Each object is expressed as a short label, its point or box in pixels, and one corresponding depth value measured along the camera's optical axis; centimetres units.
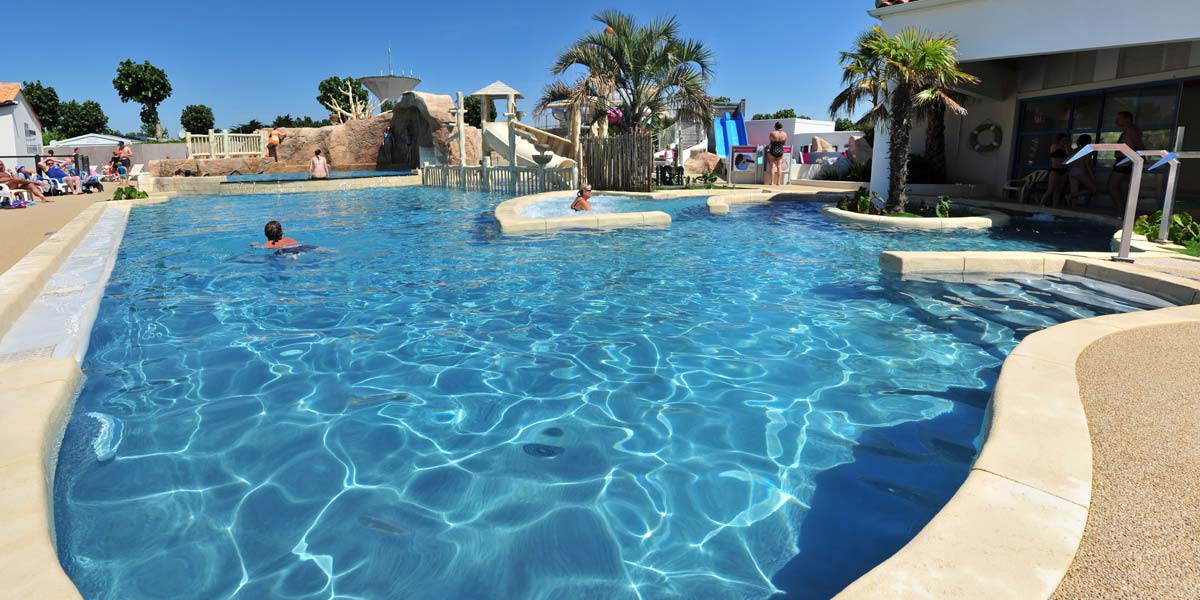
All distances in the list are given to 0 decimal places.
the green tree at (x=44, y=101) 5603
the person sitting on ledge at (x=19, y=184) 1405
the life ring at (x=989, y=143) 1594
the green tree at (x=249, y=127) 4838
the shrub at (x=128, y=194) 1621
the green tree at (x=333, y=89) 6328
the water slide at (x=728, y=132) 2503
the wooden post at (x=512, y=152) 1917
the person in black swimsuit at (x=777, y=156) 2183
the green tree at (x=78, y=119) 5919
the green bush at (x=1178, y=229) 754
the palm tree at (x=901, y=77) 1075
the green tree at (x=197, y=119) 5941
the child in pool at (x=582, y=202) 1279
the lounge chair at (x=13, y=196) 1334
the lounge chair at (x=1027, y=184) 1403
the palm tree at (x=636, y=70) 1786
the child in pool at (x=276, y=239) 885
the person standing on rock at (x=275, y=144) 3020
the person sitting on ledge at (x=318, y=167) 2272
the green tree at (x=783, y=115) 4755
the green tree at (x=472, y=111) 5612
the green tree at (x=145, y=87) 5309
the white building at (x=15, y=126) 2288
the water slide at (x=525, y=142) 2202
